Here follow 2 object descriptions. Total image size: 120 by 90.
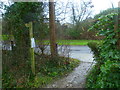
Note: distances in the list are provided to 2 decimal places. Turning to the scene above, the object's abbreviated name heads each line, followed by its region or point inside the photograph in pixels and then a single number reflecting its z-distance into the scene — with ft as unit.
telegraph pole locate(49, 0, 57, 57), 15.56
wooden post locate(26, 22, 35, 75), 11.19
